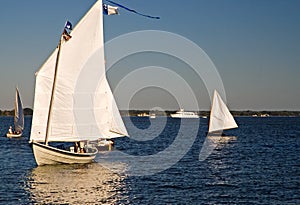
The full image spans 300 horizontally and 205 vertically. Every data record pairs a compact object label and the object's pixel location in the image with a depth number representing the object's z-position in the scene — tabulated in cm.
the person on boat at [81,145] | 4586
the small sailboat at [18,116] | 9806
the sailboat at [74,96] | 4297
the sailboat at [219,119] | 9575
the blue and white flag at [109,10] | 4966
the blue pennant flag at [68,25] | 4369
